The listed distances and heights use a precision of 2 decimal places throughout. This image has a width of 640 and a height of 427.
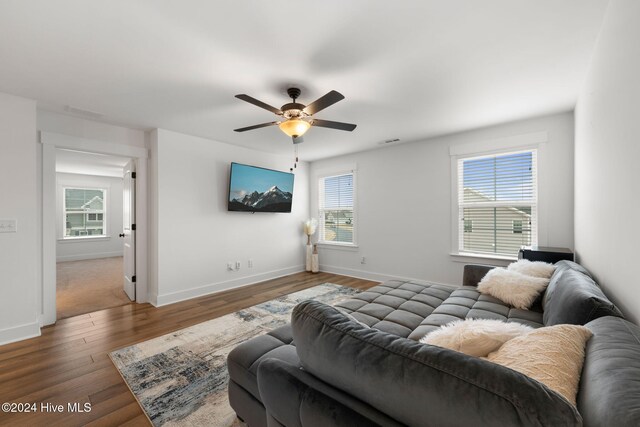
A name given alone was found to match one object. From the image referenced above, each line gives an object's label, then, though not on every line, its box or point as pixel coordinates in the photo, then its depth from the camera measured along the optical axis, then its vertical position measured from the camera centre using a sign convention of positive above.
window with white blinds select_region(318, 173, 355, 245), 5.50 +0.09
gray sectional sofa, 0.61 -0.46
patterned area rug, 1.73 -1.26
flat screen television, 4.48 +0.43
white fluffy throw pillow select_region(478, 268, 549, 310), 2.08 -0.61
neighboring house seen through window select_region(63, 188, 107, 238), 7.60 +0.05
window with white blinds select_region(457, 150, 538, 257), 3.58 +0.14
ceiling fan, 2.31 +0.90
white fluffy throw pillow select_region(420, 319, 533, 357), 1.01 -0.48
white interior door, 3.90 -0.22
